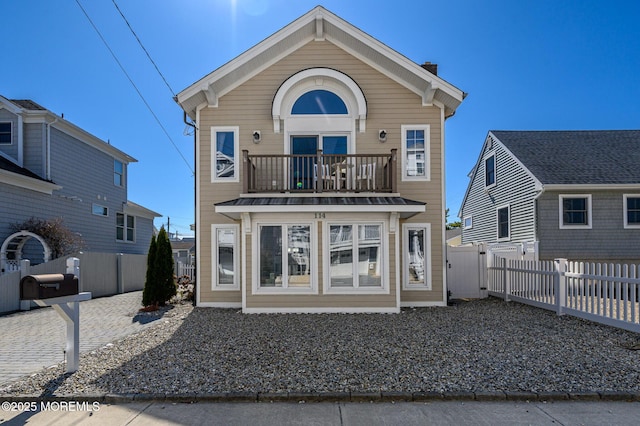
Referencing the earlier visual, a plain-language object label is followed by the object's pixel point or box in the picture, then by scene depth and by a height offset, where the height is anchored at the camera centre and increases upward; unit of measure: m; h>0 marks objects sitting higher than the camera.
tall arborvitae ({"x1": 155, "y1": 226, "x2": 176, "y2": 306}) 10.49 -1.31
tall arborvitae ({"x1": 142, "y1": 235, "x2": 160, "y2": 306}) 10.25 -1.78
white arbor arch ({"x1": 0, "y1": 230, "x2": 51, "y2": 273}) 11.02 -0.86
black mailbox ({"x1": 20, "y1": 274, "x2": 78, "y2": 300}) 4.35 -0.80
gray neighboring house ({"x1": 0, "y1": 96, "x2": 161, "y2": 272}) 12.38 +1.91
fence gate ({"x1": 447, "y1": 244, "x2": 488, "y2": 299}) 11.37 -1.67
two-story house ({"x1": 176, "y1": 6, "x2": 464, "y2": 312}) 9.35 +2.32
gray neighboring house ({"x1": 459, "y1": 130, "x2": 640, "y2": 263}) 13.78 +0.93
